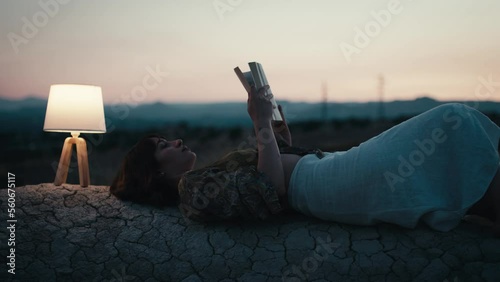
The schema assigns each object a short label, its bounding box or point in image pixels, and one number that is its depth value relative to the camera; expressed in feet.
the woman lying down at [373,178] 8.75
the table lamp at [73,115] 13.41
